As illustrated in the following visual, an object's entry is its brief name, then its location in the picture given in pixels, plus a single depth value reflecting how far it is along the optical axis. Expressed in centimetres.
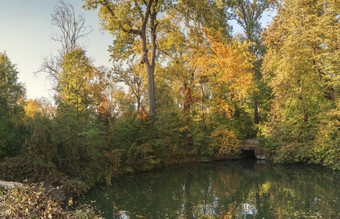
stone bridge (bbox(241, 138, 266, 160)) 1778
